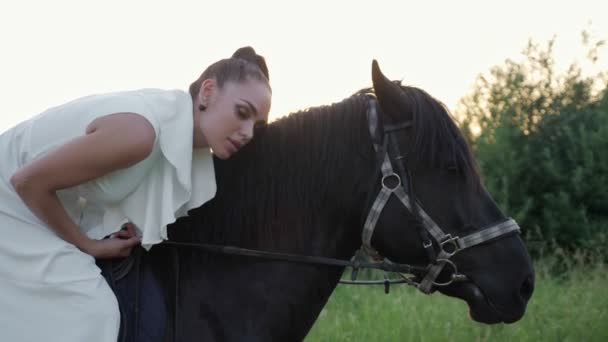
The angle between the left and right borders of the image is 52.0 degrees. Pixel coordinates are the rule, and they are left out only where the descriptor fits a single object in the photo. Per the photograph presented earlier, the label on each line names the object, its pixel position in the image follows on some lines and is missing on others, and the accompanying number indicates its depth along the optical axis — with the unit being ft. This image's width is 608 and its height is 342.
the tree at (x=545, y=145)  38.81
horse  7.75
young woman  6.88
